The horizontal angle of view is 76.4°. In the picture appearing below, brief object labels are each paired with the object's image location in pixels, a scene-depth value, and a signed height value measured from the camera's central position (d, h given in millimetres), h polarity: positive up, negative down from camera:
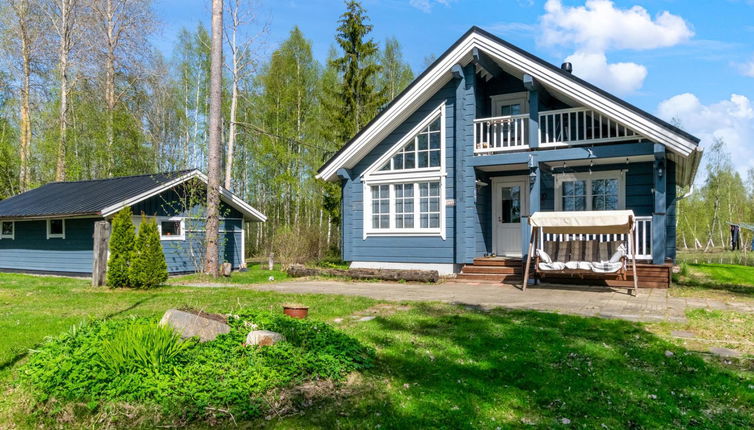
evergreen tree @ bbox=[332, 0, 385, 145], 20281 +6236
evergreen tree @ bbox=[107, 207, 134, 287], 10695 -613
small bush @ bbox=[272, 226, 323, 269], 17953 -806
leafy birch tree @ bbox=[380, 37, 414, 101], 27516 +9005
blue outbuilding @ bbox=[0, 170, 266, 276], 15250 +133
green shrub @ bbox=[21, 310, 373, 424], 3459 -1170
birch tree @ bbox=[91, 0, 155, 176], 22312 +8821
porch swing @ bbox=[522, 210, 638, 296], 9094 -467
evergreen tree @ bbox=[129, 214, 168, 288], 10727 -839
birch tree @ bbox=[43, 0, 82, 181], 20812 +8158
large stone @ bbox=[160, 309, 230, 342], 4478 -957
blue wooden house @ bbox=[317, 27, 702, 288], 10836 +1519
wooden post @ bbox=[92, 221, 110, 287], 10961 -656
